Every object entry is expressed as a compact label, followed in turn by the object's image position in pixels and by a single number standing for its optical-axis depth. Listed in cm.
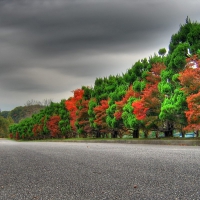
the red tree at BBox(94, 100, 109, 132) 3372
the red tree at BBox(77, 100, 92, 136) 4020
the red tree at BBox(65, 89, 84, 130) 4347
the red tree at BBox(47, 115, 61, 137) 5725
